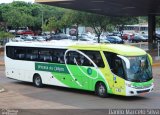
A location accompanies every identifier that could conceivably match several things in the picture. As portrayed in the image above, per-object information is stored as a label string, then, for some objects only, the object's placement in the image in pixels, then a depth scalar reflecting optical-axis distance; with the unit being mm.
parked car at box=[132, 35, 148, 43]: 71150
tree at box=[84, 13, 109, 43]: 56250
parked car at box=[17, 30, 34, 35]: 93825
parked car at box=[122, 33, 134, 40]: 74656
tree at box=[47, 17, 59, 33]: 77975
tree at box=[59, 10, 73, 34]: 63234
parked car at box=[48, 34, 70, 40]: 66738
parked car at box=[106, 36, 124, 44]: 64231
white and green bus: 17484
